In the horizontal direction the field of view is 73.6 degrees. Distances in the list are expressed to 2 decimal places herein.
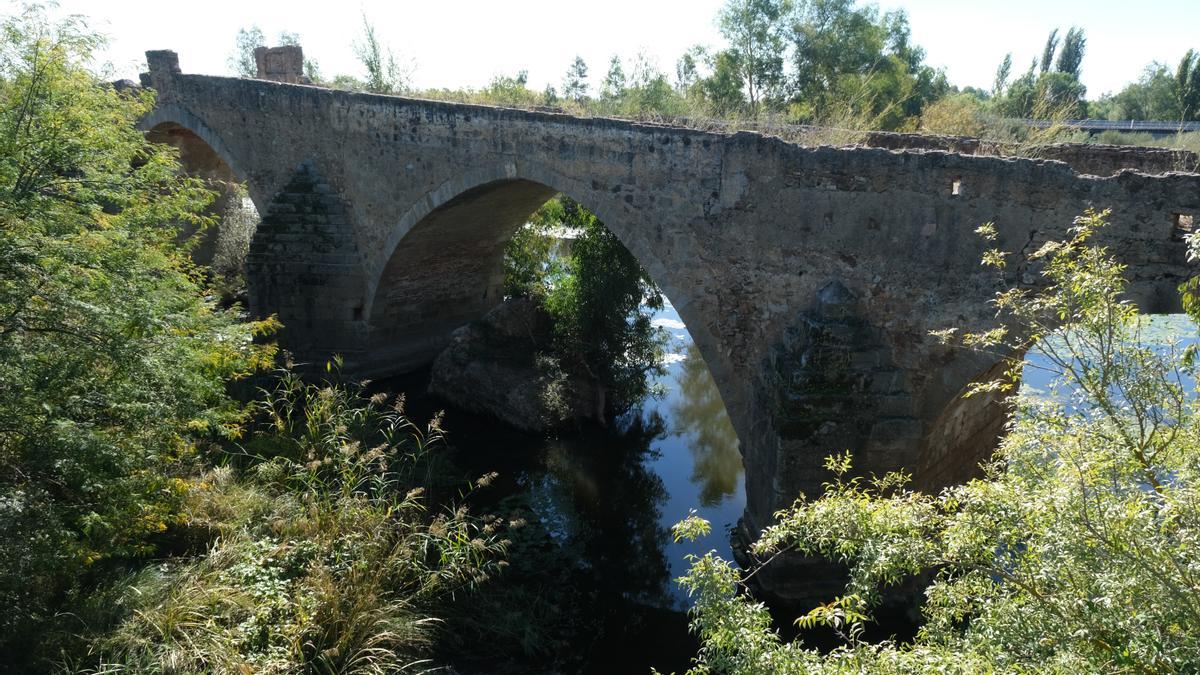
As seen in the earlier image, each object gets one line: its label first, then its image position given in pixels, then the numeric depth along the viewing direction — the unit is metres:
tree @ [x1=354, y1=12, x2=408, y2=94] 17.47
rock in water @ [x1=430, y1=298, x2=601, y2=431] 11.23
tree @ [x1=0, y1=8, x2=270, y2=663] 4.87
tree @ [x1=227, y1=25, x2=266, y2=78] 36.29
